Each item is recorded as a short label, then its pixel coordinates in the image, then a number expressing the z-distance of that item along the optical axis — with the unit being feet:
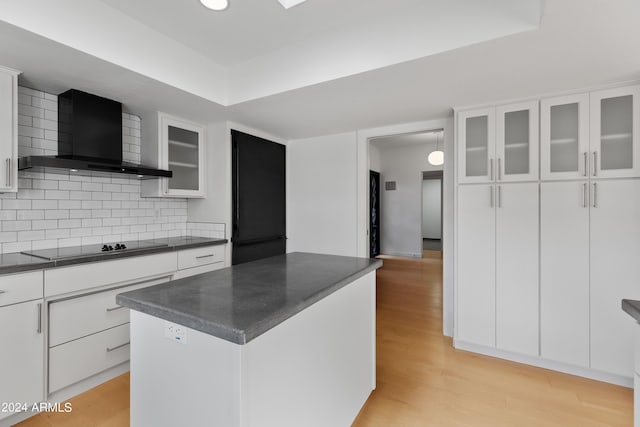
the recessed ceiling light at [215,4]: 6.01
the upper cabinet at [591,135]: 7.29
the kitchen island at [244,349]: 3.30
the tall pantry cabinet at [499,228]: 8.30
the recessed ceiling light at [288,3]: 6.11
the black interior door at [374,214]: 24.26
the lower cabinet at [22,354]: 5.75
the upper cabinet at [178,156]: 9.66
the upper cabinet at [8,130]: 6.41
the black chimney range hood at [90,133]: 7.61
